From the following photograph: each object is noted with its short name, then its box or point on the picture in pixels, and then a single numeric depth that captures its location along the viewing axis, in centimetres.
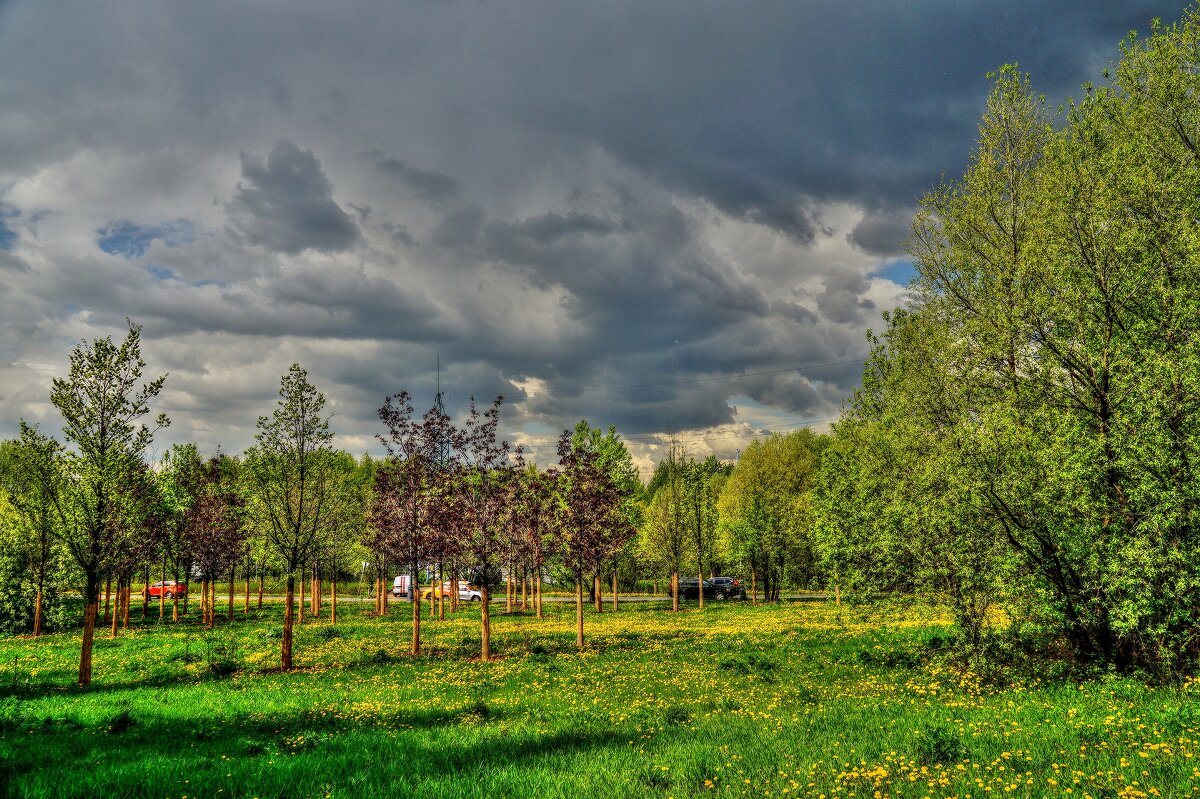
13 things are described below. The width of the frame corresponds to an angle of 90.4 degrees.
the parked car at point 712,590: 6094
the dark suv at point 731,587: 6241
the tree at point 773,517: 5200
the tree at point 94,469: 1797
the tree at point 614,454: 4482
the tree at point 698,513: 4991
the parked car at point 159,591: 6009
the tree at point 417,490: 2409
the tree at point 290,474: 2164
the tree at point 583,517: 2598
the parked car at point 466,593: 5975
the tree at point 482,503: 2306
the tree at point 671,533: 4859
